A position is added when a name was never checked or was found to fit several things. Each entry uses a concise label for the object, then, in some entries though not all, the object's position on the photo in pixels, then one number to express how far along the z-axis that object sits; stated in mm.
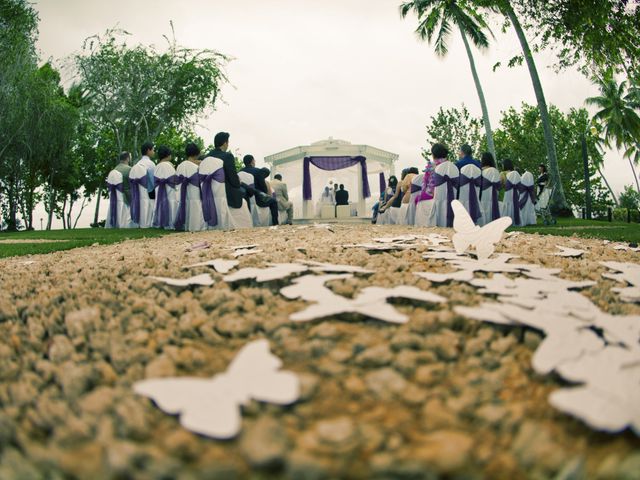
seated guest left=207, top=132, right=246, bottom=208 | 7750
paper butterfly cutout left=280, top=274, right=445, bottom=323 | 1284
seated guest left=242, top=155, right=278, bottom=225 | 8773
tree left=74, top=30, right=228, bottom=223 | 18141
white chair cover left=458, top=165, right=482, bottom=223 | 8586
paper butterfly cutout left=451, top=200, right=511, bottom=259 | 2473
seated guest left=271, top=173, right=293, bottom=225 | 9961
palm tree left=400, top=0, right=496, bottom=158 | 17083
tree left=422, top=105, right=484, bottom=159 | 25188
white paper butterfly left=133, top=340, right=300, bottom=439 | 807
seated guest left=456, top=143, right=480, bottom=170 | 8680
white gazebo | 18094
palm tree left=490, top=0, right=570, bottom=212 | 12789
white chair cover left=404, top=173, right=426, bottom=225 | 9106
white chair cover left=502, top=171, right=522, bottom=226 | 10477
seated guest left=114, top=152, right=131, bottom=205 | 10359
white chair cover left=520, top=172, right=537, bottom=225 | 10836
